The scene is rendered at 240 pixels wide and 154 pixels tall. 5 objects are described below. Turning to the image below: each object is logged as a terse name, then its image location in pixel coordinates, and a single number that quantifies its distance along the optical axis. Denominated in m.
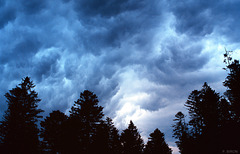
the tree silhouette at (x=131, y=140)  35.44
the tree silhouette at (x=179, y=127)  37.69
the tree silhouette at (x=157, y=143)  41.34
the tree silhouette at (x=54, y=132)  27.95
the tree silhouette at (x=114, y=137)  33.07
